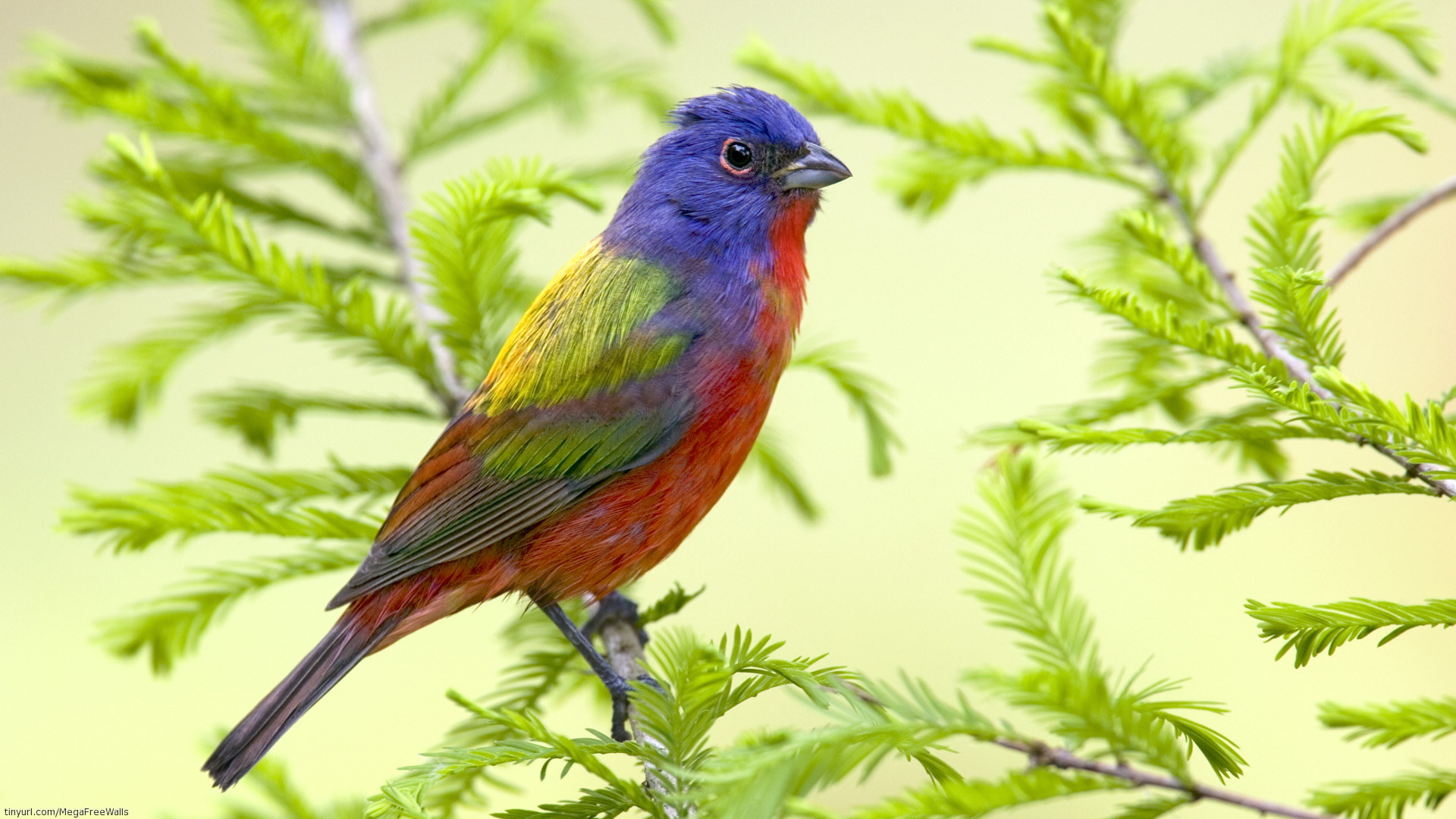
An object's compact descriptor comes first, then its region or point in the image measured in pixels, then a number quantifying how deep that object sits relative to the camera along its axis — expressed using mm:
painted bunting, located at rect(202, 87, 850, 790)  3480
